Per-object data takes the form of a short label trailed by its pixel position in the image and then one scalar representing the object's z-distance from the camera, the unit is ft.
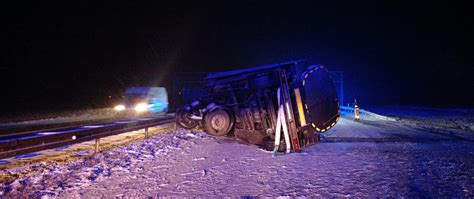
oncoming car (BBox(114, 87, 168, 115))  55.06
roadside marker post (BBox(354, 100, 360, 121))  43.28
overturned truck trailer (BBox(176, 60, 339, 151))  19.39
